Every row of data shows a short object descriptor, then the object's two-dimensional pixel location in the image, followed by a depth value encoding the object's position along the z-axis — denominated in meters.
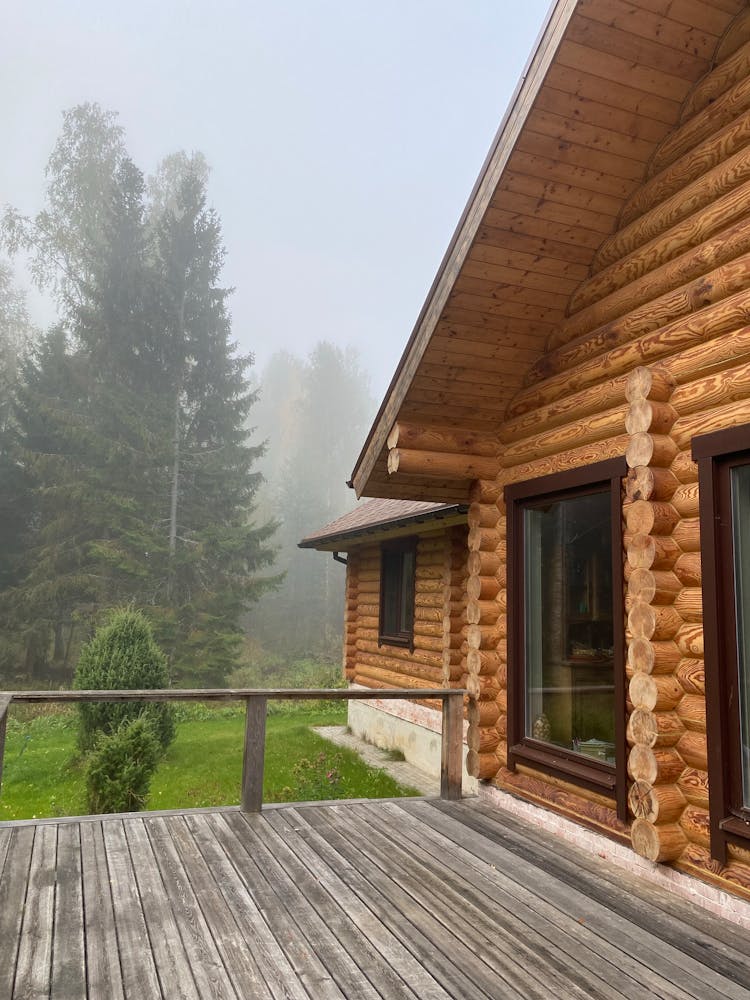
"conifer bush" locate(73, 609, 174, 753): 9.81
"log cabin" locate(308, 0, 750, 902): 3.67
